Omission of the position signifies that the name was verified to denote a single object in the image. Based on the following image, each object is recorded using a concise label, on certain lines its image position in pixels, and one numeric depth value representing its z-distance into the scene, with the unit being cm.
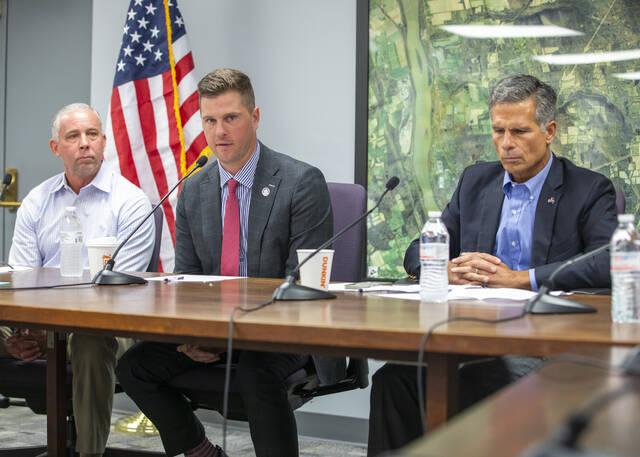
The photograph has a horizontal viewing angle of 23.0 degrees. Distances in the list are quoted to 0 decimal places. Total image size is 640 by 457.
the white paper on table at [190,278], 449
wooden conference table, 345
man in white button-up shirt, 522
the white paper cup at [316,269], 421
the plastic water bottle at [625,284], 372
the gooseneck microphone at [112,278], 438
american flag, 585
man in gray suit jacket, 438
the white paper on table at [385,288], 425
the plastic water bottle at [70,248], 466
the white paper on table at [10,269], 485
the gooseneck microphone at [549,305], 380
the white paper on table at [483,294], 405
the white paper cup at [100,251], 458
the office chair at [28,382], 469
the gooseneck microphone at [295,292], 400
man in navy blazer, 447
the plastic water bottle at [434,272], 397
